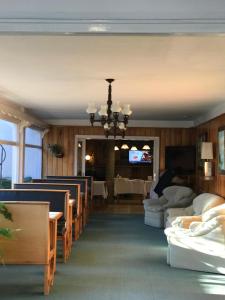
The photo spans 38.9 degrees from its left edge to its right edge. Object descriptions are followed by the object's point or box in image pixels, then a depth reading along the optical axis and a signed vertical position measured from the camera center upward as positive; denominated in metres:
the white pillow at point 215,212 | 4.09 -0.58
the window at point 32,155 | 7.66 +0.31
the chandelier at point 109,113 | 4.76 +0.84
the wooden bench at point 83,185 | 6.42 -0.37
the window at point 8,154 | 6.24 +0.27
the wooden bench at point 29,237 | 3.24 -0.72
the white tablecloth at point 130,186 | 10.56 -0.62
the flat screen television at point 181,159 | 8.44 +0.23
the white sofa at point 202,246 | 3.85 -0.97
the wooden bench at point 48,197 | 4.40 -0.42
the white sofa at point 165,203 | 6.49 -0.74
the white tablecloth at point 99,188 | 9.76 -0.64
